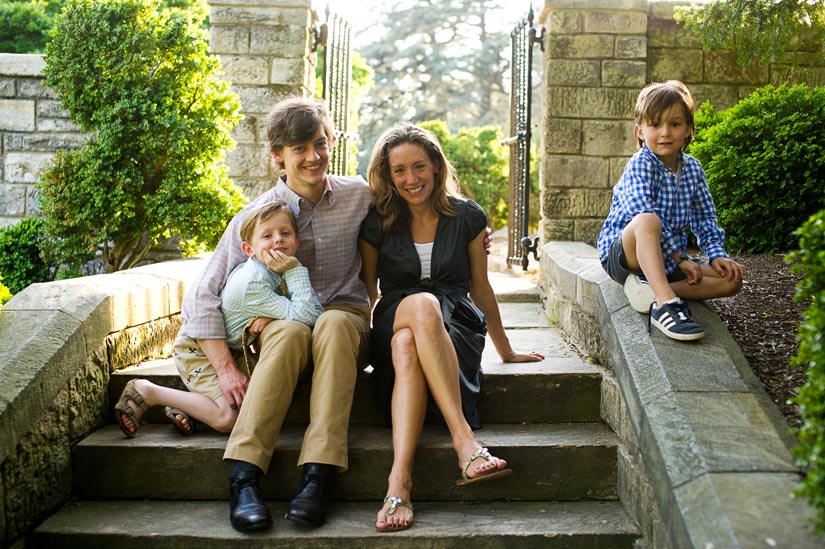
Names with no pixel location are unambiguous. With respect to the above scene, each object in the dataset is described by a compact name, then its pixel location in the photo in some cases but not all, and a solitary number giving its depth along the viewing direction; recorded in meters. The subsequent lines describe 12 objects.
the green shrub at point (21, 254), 5.27
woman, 2.73
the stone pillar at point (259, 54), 5.68
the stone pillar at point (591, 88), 5.58
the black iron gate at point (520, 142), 6.33
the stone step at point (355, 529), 2.45
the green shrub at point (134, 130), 4.82
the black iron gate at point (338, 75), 6.11
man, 2.57
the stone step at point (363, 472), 2.77
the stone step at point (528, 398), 3.10
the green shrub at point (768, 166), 4.40
